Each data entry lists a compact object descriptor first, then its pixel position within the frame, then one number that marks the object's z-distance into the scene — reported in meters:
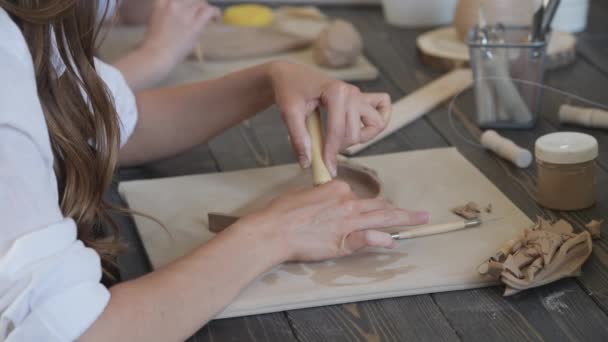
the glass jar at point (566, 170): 1.44
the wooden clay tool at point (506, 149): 1.59
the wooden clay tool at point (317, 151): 1.45
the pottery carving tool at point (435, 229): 1.41
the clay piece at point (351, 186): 1.46
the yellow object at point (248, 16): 2.19
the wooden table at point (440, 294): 1.29
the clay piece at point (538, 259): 1.33
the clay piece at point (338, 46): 1.95
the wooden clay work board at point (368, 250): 1.34
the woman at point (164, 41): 1.85
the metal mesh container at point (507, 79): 1.70
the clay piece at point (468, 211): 1.46
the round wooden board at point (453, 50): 1.92
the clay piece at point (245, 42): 2.04
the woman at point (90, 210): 1.21
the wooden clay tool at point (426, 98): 1.75
